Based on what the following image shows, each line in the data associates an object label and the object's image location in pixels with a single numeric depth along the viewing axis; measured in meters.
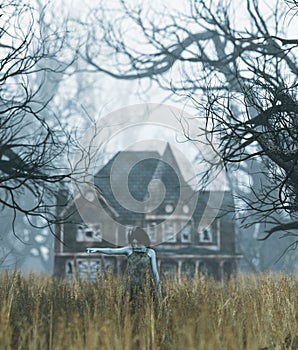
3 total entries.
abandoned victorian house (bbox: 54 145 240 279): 45.47
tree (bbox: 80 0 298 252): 14.49
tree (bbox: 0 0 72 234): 15.57
